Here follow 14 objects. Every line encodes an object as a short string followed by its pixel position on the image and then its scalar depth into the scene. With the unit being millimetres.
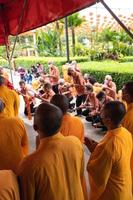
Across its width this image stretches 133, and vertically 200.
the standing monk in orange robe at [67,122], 1580
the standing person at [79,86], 4802
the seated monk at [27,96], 4937
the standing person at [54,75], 5684
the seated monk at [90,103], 4110
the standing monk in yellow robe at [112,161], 1226
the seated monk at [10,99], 2661
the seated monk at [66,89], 5020
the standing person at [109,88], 4047
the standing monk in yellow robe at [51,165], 990
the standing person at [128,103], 1630
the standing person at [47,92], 4285
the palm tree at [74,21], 12390
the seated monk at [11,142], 1573
